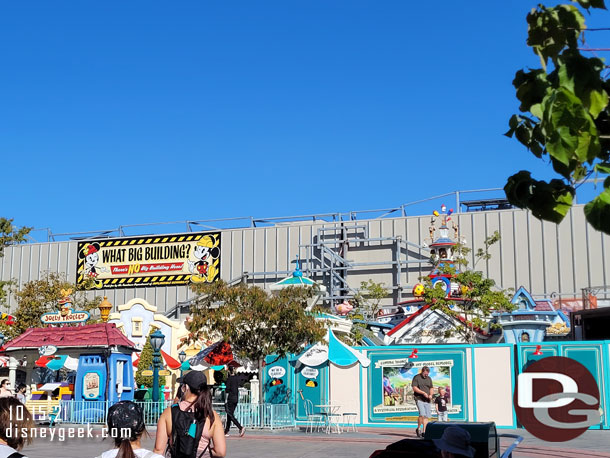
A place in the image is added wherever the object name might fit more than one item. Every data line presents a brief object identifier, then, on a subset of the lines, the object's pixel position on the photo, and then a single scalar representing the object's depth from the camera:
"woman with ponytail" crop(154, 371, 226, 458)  6.71
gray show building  41.75
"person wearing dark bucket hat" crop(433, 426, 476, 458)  6.64
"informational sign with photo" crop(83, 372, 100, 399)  24.14
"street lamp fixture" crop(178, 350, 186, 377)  29.31
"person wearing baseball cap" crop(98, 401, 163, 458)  5.11
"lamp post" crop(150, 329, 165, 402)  22.56
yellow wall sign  48.12
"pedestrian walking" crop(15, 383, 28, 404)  18.84
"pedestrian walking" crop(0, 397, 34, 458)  4.94
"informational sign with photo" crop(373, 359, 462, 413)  22.27
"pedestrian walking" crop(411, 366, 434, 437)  18.34
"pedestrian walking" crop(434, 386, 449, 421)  20.48
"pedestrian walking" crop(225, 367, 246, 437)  19.50
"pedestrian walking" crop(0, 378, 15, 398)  16.06
